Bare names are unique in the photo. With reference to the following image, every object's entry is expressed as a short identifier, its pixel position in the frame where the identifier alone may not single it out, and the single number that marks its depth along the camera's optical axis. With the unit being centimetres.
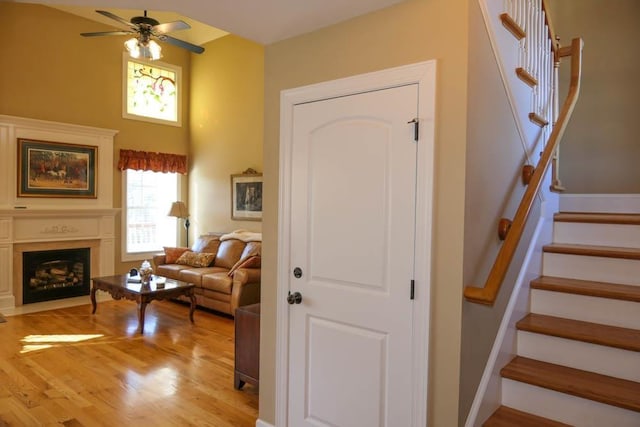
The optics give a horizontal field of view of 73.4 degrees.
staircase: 201
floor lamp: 705
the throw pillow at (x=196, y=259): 622
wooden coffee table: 478
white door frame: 195
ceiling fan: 447
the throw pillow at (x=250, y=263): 535
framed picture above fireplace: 574
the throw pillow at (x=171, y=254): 652
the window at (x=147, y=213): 700
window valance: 677
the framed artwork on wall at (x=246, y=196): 658
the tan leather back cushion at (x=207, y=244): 649
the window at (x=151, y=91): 694
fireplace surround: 554
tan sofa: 527
